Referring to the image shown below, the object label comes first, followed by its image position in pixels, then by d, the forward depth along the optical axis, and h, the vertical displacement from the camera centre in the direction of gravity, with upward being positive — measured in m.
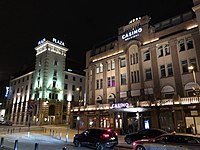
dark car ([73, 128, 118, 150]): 14.07 -2.17
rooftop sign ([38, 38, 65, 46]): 61.49 +25.41
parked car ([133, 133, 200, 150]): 9.12 -1.71
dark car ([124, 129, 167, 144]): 16.67 -2.21
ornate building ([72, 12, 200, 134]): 25.64 +6.28
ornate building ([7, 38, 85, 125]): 54.84 +8.47
